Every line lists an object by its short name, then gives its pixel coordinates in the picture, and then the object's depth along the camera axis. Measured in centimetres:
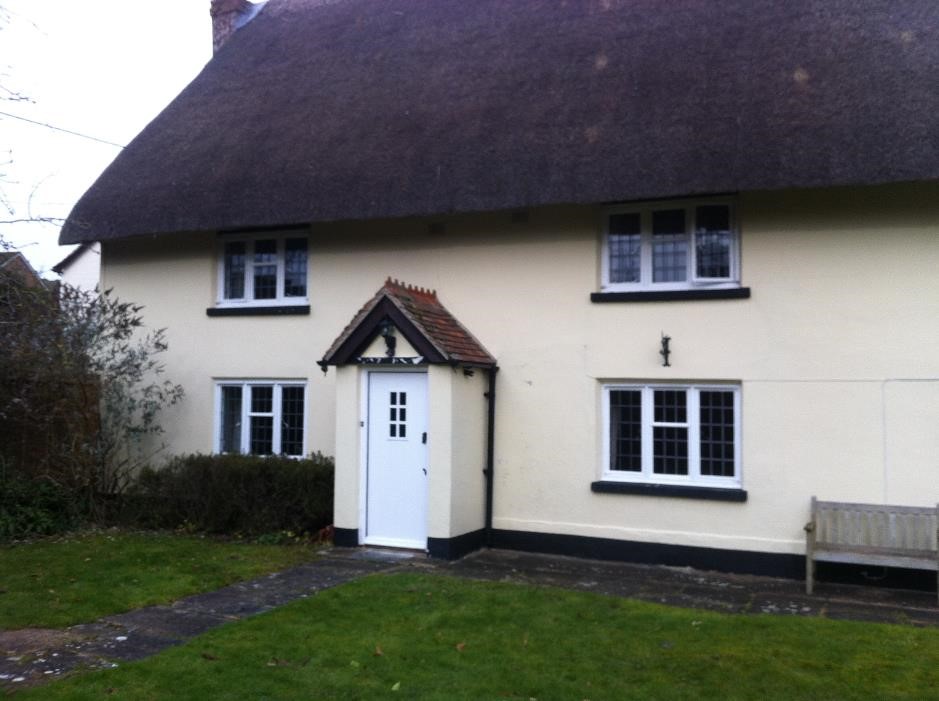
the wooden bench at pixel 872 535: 891
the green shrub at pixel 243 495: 1197
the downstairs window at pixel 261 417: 1326
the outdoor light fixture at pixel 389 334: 1097
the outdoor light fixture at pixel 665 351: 1071
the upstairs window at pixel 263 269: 1341
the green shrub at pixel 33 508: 1228
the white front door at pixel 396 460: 1100
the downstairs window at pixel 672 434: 1056
